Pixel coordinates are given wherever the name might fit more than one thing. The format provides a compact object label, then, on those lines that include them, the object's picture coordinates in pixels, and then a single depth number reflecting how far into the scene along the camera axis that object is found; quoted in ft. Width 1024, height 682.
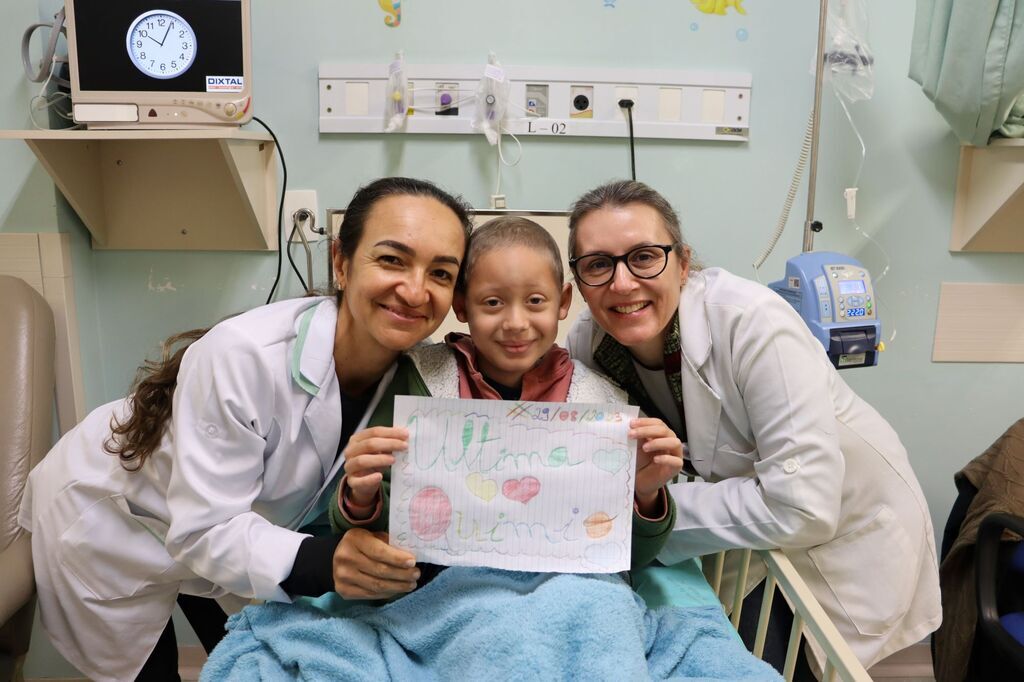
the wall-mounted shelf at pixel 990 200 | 6.16
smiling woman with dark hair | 3.50
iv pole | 5.61
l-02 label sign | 6.20
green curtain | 5.19
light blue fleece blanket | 2.92
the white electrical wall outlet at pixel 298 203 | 6.24
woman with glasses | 3.88
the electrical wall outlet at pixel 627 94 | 6.21
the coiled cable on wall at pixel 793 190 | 6.06
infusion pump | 5.21
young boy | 3.28
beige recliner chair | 4.70
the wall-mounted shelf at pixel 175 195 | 5.98
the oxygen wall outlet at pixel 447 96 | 6.12
